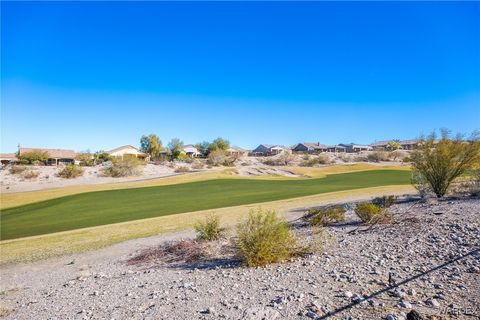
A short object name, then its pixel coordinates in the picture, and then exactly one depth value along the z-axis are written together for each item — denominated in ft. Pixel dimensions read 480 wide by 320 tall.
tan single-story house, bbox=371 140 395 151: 515.91
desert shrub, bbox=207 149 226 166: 262.47
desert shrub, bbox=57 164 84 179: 189.88
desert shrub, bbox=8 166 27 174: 191.44
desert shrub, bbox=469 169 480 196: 53.23
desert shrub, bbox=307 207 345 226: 41.09
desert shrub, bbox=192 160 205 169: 242.17
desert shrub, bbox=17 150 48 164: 250.53
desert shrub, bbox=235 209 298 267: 26.17
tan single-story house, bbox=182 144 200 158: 428.97
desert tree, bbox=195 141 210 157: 356.98
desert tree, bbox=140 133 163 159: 367.66
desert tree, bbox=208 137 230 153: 338.07
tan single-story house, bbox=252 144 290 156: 482.20
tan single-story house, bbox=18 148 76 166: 287.20
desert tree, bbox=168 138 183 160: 345.86
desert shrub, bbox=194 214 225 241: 38.36
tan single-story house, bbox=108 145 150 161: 371.56
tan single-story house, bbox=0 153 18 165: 340.26
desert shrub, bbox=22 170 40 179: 185.26
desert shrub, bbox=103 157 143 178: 200.23
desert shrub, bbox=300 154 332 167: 274.98
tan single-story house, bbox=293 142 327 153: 469.16
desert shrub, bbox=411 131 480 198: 57.00
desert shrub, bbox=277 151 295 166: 278.26
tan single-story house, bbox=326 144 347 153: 489.67
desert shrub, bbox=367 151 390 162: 297.33
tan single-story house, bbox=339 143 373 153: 489.91
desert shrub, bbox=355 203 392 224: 36.35
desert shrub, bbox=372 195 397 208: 45.85
